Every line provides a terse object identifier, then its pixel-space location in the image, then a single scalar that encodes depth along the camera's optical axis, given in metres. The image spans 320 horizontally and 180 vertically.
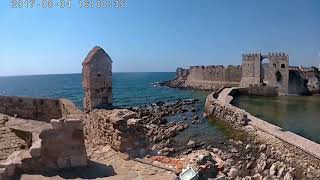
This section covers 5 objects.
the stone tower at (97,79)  6.86
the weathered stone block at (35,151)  4.44
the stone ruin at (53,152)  4.35
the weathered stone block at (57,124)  4.53
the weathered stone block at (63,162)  4.58
